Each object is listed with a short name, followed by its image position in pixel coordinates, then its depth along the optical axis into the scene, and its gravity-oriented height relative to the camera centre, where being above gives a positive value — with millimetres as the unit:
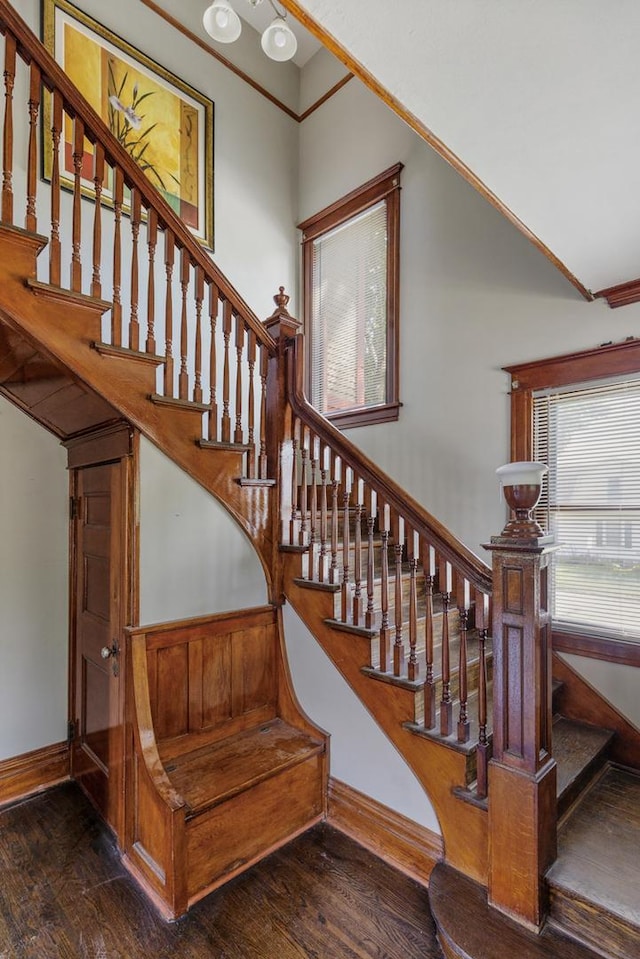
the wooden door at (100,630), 2225 -758
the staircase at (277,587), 1818 -501
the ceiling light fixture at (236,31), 2635 +2538
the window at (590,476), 2416 +22
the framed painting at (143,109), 3135 +2657
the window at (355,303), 3637 +1454
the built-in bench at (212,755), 1934 -1297
